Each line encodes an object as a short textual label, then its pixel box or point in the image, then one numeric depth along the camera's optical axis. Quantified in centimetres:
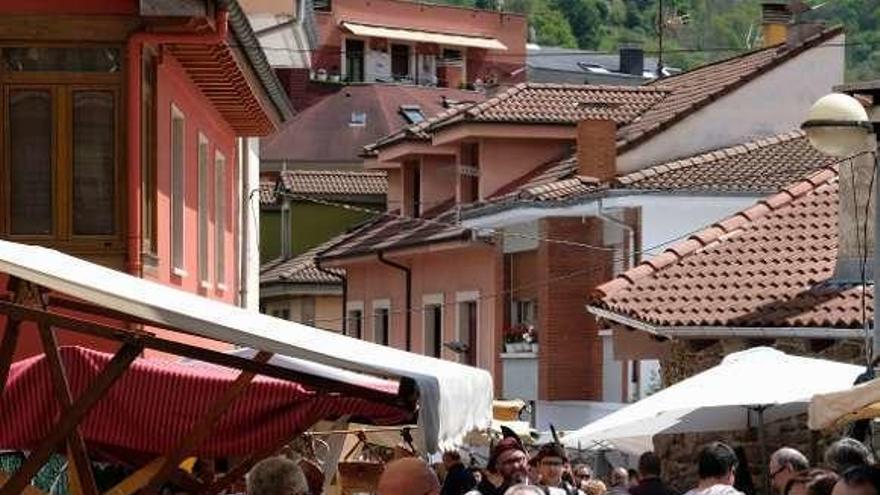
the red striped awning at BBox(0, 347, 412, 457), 1172
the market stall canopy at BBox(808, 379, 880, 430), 1332
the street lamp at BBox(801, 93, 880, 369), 1908
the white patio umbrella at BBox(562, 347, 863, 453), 1873
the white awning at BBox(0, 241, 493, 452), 964
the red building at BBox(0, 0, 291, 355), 2108
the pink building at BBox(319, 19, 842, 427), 4091
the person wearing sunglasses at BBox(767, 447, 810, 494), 1434
